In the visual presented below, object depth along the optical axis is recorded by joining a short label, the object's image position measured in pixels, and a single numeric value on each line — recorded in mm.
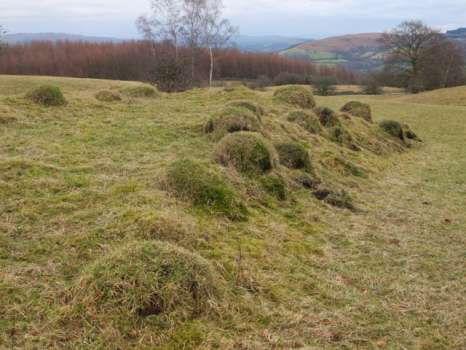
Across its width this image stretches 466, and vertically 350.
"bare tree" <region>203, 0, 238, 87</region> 39844
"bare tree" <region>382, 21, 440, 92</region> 51500
